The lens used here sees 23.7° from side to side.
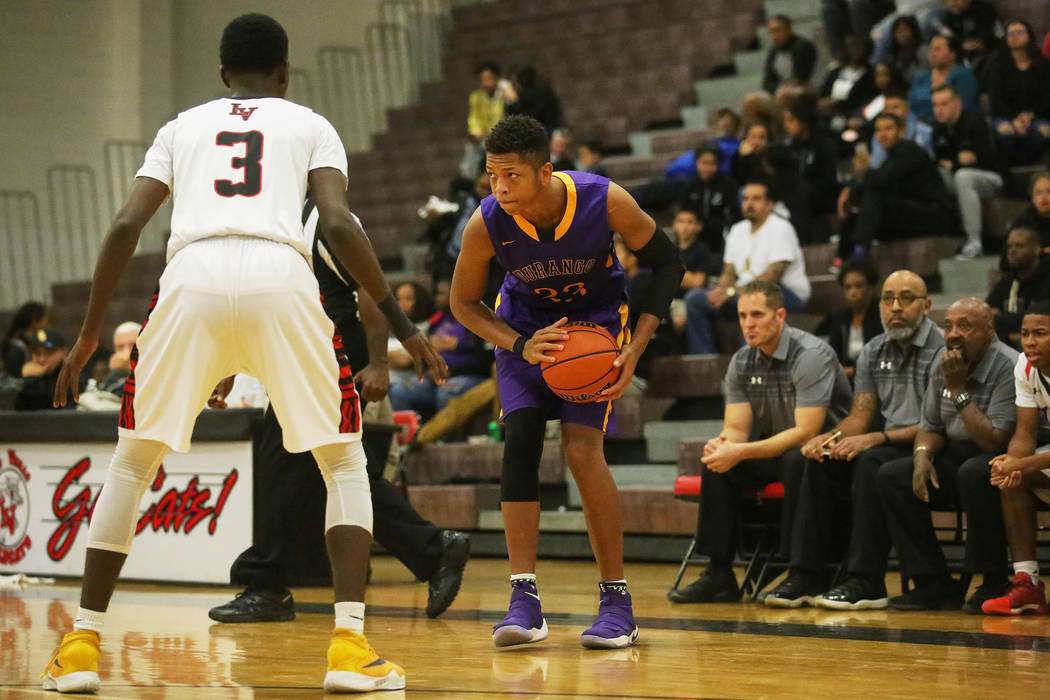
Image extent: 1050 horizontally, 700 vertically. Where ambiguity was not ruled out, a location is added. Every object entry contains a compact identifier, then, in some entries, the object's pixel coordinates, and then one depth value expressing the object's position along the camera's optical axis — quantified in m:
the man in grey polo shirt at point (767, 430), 10.52
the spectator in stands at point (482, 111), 23.79
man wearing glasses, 10.07
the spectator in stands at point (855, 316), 14.38
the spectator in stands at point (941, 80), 17.92
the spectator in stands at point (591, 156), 20.74
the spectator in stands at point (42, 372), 16.46
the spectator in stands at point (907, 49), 19.40
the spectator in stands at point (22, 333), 20.37
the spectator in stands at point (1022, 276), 13.31
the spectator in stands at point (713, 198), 18.32
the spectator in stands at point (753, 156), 18.04
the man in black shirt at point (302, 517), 9.40
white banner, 11.90
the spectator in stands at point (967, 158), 16.43
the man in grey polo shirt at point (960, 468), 9.77
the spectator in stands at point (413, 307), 18.35
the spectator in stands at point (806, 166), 17.85
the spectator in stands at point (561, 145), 20.30
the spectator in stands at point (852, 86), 19.87
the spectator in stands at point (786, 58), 20.87
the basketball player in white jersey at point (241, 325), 6.15
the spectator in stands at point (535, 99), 22.42
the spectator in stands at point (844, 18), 20.90
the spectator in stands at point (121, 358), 15.13
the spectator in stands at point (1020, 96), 17.36
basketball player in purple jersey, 7.69
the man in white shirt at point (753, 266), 16.21
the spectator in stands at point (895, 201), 16.31
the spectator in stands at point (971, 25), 19.04
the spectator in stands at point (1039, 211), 14.07
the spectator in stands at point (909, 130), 17.29
